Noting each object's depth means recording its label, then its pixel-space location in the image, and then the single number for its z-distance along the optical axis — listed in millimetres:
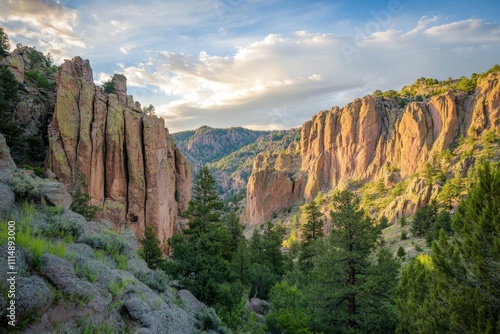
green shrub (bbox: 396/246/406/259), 33375
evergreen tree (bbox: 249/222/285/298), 31406
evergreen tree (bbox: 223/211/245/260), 36216
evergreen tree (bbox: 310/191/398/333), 16500
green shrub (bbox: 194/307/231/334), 9633
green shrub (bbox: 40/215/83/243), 8609
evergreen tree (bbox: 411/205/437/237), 43094
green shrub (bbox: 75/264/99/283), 6715
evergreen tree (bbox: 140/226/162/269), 29264
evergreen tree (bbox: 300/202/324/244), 42750
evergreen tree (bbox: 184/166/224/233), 26133
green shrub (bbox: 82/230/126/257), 9695
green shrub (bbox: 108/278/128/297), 6949
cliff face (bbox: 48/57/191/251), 32875
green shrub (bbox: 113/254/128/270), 9591
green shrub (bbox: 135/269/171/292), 9695
